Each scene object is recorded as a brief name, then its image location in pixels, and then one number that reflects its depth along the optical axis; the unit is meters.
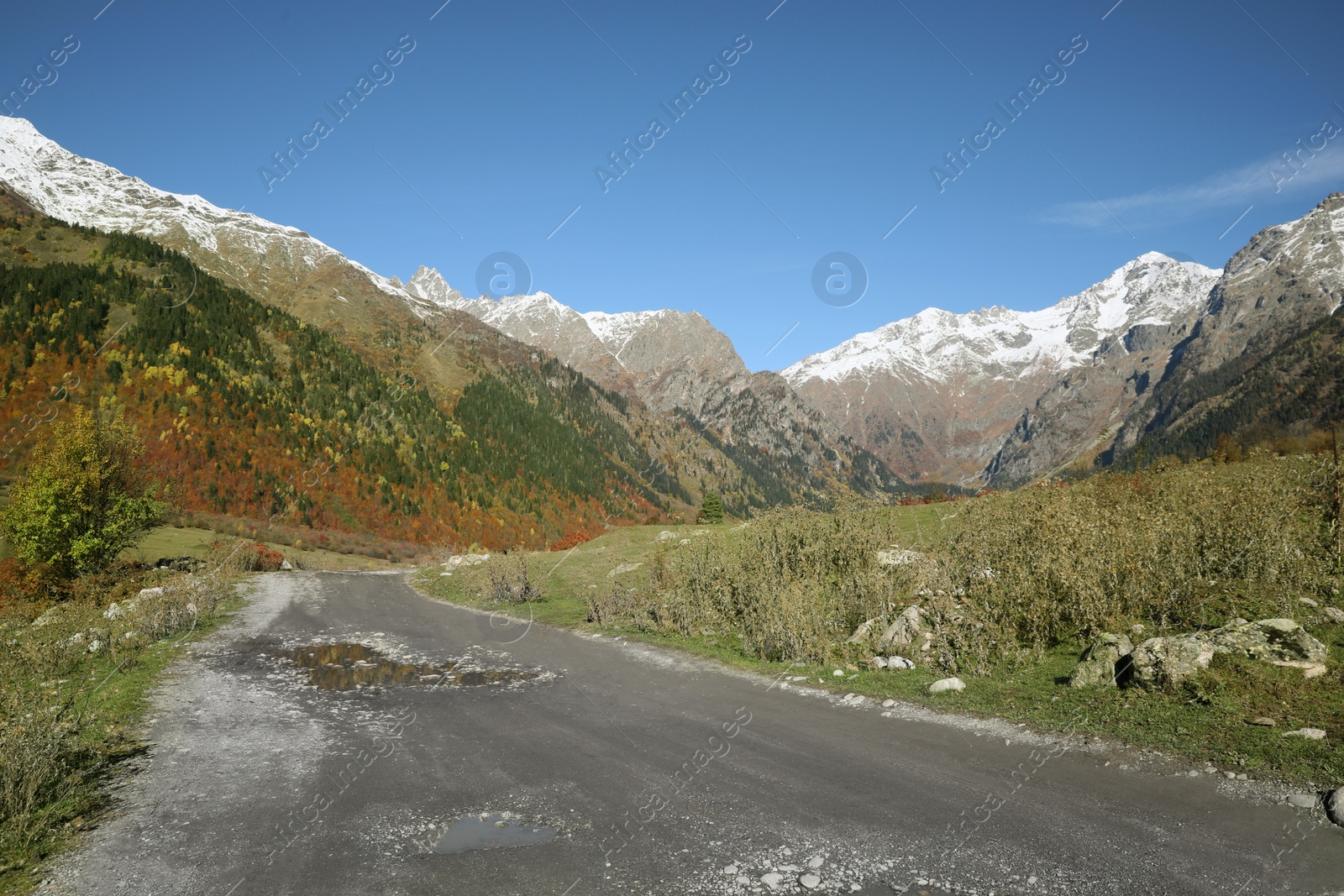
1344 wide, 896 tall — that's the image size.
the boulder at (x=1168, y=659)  10.33
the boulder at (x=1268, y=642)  10.42
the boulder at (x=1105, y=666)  11.15
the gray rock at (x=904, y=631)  15.05
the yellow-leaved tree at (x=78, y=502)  27.70
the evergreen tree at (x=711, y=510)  59.88
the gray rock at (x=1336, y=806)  6.59
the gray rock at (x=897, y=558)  19.61
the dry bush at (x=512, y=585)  28.25
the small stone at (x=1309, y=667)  9.80
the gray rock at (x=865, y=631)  16.25
